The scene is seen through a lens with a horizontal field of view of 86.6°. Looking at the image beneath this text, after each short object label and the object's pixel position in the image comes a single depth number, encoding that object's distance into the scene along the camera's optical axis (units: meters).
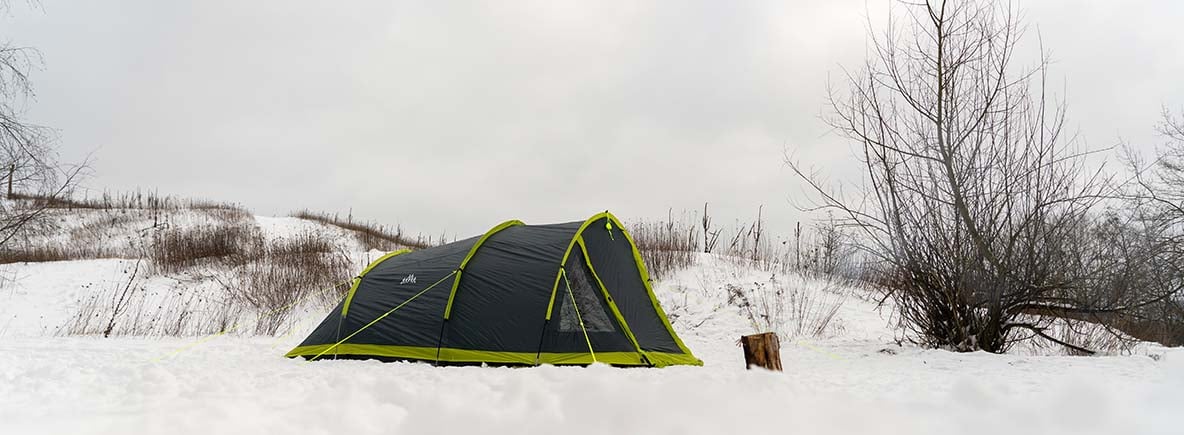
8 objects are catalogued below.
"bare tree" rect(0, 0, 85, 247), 8.35
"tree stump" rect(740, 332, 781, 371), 4.56
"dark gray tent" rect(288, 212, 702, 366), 5.73
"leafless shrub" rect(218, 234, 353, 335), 10.91
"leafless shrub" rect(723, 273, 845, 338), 9.74
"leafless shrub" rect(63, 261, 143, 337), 8.70
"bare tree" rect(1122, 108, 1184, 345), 8.89
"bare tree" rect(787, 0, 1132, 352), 6.40
